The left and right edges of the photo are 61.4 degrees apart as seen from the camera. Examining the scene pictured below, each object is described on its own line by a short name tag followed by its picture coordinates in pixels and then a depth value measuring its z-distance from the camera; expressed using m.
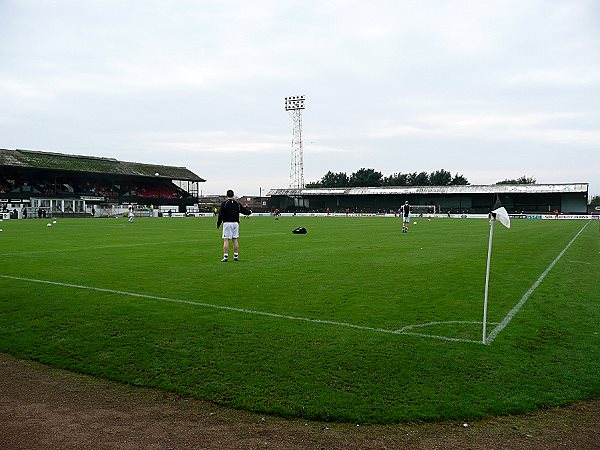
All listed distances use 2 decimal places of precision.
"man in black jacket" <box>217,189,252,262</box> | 15.32
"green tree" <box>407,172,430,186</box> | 143.43
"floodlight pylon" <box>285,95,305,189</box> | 92.12
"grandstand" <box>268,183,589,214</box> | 83.56
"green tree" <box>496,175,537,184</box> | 125.56
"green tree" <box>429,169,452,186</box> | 138.69
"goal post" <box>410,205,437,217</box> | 90.03
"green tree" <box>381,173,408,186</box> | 141.38
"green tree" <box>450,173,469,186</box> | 130.90
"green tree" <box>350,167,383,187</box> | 137.88
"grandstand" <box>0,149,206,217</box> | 74.81
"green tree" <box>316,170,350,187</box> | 146.06
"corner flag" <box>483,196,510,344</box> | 6.92
